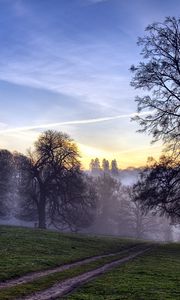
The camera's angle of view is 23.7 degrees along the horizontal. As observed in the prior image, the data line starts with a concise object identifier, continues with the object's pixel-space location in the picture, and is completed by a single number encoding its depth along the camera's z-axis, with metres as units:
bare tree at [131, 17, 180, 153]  44.44
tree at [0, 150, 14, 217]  89.11
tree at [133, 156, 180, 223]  46.75
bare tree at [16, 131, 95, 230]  73.00
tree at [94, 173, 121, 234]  121.00
